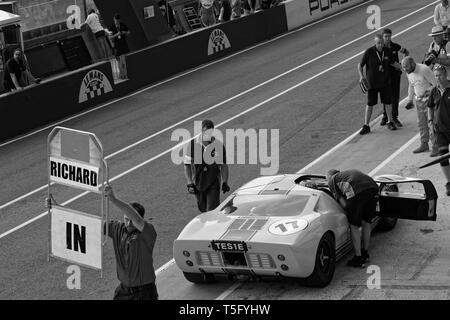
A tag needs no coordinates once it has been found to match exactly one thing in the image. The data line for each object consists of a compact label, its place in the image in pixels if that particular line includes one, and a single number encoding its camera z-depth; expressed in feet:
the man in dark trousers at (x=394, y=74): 58.54
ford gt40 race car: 34.91
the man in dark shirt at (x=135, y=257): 29.60
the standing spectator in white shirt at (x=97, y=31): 91.97
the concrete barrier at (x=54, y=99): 73.00
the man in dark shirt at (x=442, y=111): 44.01
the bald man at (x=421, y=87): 52.85
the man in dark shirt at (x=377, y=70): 58.13
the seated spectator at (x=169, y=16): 101.65
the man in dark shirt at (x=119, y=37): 89.61
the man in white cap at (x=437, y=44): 62.08
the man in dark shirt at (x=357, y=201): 37.58
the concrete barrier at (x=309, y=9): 109.40
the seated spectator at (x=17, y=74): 75.20
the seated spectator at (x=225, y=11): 99.96
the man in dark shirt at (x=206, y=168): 42.09
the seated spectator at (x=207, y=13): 102.37
